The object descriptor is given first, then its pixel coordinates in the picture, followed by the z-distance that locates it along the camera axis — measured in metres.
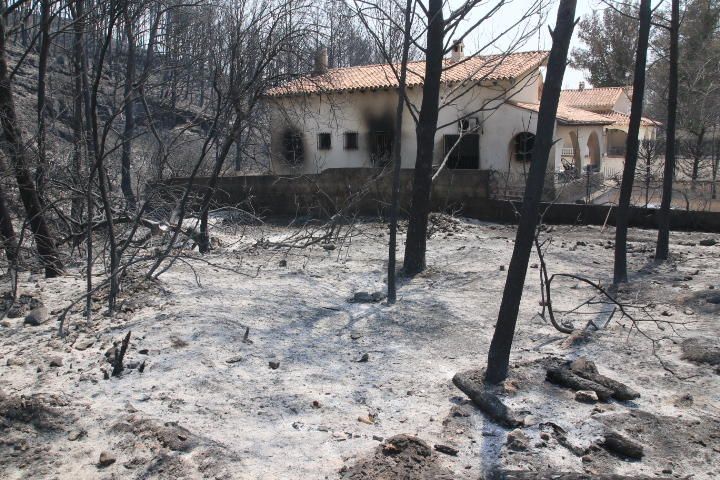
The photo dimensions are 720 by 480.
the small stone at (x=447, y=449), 4.21
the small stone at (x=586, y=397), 4.97
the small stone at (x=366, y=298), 7.93
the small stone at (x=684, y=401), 4.98
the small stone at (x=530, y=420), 4.59
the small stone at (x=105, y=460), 3.98
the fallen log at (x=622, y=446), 4.17
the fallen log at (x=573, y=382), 5.03
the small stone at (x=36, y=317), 6.16
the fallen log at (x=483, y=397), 4.61
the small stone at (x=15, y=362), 5.26
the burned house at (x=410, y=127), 20.25
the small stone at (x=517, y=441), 4.26
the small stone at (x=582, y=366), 5.43
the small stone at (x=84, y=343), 5.60
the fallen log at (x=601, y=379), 5.04
